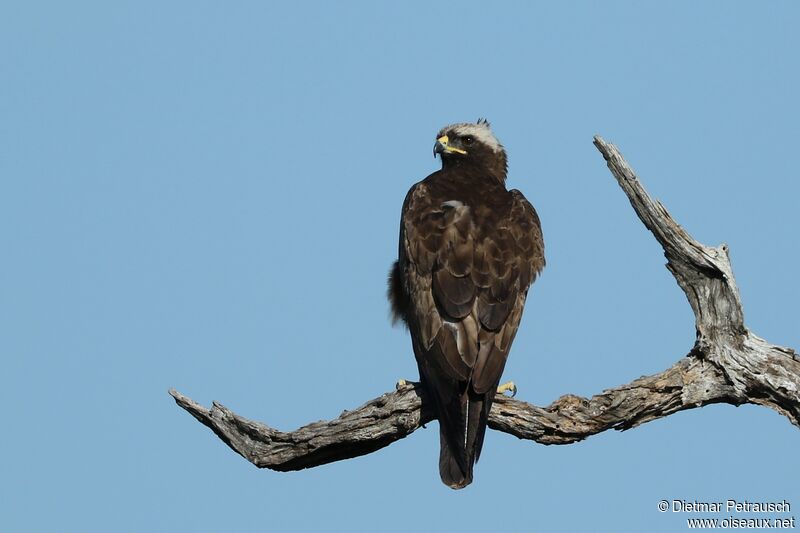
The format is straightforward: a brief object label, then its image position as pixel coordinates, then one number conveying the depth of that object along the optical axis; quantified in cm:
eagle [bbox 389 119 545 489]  1752
